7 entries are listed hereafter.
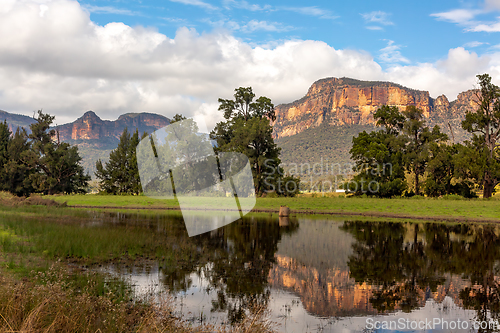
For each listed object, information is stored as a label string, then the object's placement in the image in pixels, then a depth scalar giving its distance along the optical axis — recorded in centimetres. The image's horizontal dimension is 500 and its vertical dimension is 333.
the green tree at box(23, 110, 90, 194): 6475
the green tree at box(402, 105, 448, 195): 5816
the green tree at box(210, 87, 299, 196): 5959
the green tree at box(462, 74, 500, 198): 5131
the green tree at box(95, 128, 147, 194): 7219
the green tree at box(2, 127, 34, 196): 6372
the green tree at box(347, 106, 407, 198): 5497
